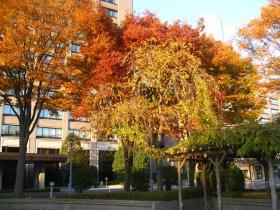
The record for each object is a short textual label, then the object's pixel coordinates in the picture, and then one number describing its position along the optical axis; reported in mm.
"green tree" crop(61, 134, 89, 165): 49322
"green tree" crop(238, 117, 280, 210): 13289
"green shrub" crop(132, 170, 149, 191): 29562
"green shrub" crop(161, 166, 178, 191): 29317
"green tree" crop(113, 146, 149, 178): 18130
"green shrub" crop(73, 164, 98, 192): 30938
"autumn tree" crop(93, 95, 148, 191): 17984
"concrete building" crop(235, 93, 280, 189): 81856
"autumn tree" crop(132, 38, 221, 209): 18812
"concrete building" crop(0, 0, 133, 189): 48094
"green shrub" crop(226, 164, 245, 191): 26016
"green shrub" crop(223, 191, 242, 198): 19078
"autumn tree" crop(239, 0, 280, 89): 22828
